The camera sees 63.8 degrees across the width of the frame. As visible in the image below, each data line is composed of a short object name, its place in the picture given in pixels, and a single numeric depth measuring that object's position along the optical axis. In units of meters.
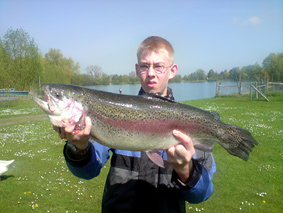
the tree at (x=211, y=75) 145.36
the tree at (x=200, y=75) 143.25
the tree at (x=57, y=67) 64.12
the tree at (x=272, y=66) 74.06
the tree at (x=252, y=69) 93.96
